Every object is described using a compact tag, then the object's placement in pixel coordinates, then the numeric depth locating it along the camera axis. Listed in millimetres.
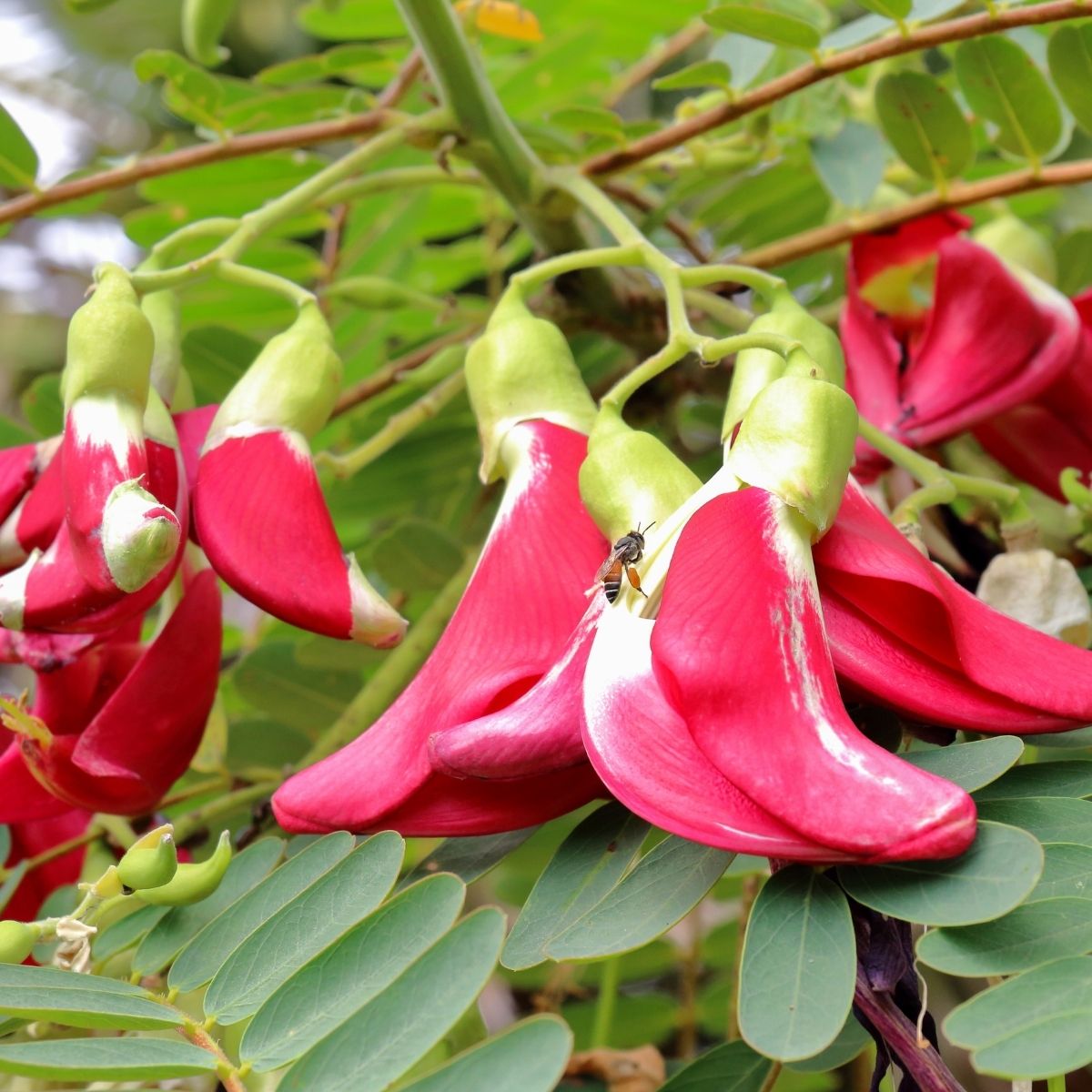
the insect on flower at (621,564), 432
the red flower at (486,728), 405
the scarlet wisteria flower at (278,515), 481
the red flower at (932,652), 418
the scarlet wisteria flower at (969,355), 659
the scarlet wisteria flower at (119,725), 528
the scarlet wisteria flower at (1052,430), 672
